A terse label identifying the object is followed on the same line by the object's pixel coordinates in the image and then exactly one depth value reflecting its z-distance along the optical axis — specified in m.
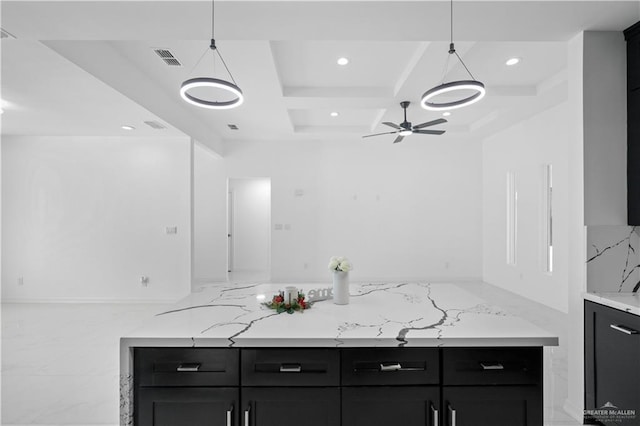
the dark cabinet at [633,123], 2.35
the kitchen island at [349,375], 1.43
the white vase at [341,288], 1.95
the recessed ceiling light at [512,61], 3.60
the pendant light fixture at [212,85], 2.06
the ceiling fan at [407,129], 4.47
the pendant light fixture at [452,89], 2.28
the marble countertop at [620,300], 1.95
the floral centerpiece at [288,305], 1.79
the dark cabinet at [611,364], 1.91
